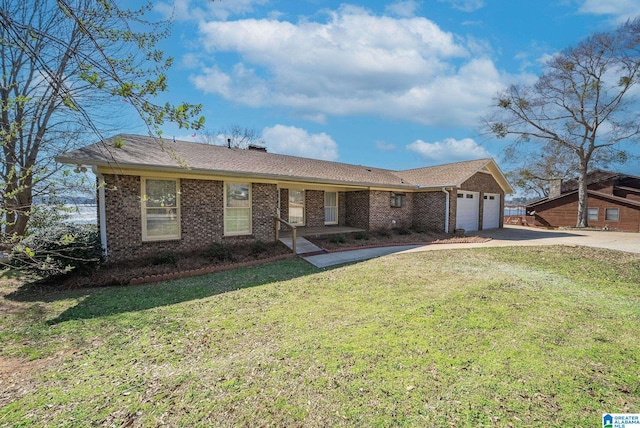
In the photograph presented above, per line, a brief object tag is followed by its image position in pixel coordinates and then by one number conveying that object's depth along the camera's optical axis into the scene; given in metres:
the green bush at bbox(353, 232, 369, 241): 13.43
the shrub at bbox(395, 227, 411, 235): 15.16
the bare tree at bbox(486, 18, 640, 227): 19.78
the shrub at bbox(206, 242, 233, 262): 9.29
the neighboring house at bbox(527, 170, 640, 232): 20.55
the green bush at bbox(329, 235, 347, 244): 12.46
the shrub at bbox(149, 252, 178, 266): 8.51
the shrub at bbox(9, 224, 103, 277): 6.87
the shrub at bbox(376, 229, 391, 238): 14.39
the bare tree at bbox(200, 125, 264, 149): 31.63
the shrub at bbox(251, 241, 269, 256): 10.14
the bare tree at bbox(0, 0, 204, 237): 2.80
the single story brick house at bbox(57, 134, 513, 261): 8.43
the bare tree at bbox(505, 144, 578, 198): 25.95
